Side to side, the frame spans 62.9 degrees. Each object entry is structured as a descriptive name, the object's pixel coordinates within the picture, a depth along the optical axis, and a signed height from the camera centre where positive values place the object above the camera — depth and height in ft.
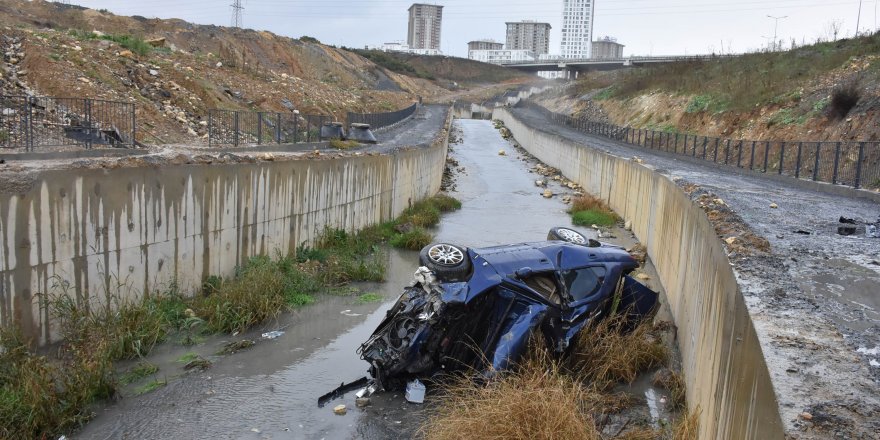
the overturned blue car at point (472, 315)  25.66 -6.93
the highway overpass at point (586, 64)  355.36 +36.64
